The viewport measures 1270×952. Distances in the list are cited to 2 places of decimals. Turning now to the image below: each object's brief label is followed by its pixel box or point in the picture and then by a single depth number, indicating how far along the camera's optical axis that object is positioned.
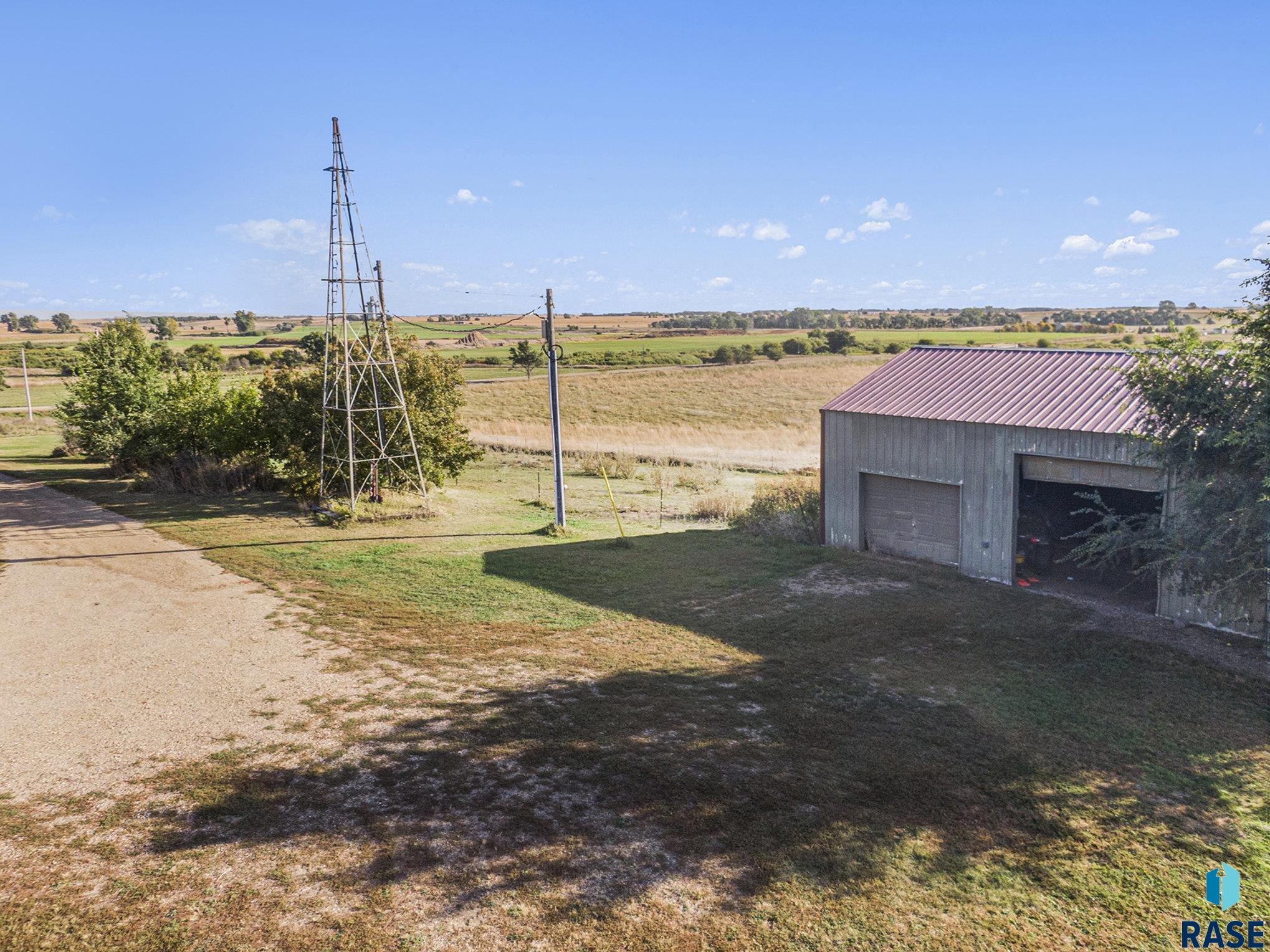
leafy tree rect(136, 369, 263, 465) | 27.59
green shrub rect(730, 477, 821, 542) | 21.36
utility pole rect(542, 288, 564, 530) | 22.19
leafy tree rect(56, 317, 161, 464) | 30.25
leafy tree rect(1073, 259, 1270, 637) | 11.34
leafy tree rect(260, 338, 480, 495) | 25.28
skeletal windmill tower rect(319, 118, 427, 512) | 23.77
